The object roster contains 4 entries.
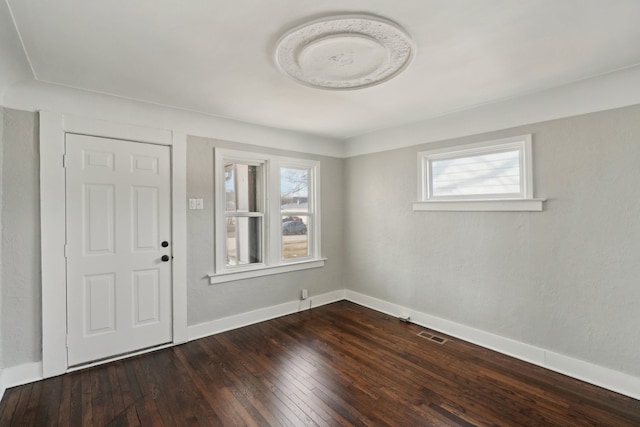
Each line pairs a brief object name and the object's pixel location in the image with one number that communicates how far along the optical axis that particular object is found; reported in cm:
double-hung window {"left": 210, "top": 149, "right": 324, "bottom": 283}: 349
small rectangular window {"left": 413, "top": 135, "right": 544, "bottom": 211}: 281
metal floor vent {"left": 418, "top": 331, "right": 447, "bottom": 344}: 317
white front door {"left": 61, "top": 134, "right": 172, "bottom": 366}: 262
